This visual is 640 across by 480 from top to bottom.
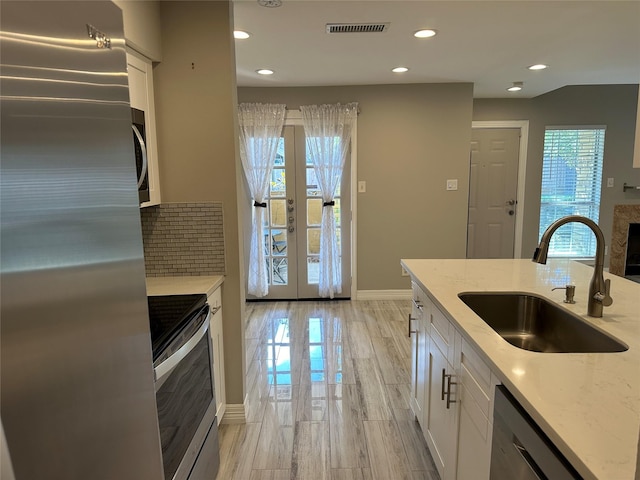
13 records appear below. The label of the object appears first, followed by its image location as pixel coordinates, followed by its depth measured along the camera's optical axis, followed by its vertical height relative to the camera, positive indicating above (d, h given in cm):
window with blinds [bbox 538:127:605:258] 560 +12
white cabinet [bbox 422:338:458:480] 167 -102
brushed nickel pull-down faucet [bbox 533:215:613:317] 155 -36
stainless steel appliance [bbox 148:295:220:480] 145 -81
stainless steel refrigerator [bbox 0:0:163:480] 56 -10
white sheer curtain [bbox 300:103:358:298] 457 +40
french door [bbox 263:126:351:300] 473 -46
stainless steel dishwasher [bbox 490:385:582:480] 92 -66
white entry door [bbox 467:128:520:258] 556 -14
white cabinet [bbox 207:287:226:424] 223 -92
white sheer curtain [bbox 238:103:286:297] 457 +47
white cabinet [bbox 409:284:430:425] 216 -93
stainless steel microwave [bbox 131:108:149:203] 184 +14
